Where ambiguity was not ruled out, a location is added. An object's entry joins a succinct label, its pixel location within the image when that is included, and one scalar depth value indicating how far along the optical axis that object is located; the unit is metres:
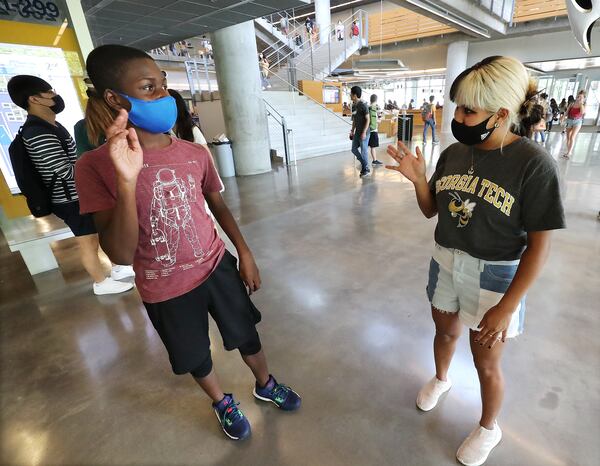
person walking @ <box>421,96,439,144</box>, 10.43
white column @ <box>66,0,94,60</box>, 3.08
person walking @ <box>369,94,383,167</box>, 6.75
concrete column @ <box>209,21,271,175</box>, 6.55
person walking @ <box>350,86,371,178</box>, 5.94
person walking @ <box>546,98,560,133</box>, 11.88
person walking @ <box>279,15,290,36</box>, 15.09
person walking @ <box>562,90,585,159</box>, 7.04
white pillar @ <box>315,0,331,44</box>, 14.25
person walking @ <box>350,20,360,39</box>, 14.65
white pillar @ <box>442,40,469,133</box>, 12.83
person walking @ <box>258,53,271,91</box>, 12.21
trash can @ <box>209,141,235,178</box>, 7.09
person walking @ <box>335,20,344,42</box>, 14.97
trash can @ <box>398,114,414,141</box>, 11.58
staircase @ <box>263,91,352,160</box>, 9.20
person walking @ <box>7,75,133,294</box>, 2.27
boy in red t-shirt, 0.96
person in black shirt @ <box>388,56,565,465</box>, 0.96
